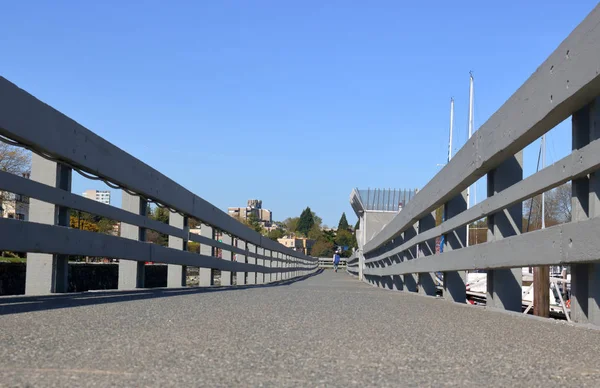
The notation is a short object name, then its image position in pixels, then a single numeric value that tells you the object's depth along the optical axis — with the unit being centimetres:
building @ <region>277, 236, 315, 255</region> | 17531
